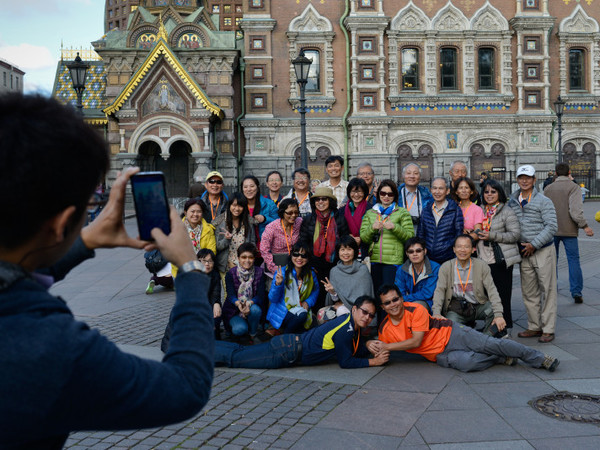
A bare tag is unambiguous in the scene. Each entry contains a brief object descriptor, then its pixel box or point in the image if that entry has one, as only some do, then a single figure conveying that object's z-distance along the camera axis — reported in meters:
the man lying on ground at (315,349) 5.97
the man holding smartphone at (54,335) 1.27
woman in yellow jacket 7.96
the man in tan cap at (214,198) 8.50
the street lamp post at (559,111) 25.00
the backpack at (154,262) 10.24
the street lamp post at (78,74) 15.78
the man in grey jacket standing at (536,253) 7.13
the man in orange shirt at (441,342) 5.76
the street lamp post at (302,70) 16.05
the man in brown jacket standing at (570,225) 8.74
